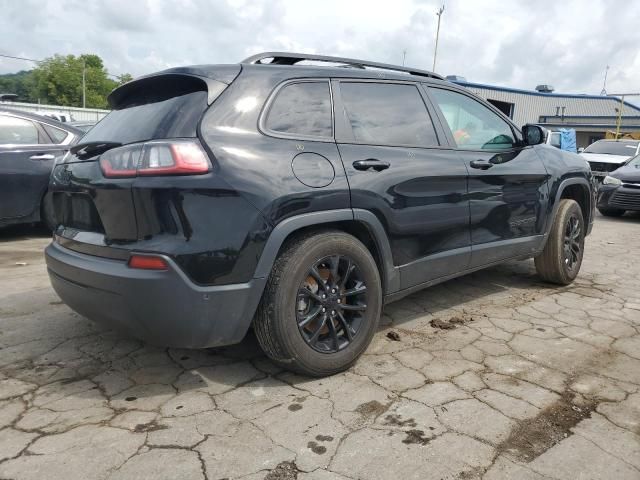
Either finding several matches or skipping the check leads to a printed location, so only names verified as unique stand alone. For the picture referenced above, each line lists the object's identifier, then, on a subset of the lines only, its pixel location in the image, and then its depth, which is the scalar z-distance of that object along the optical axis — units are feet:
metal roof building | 128.09
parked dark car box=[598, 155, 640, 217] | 30.78
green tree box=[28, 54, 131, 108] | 255.91
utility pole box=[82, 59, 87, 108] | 235.40
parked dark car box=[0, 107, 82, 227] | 18.53
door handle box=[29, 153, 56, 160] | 19.01
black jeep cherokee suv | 7.47
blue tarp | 75.14
